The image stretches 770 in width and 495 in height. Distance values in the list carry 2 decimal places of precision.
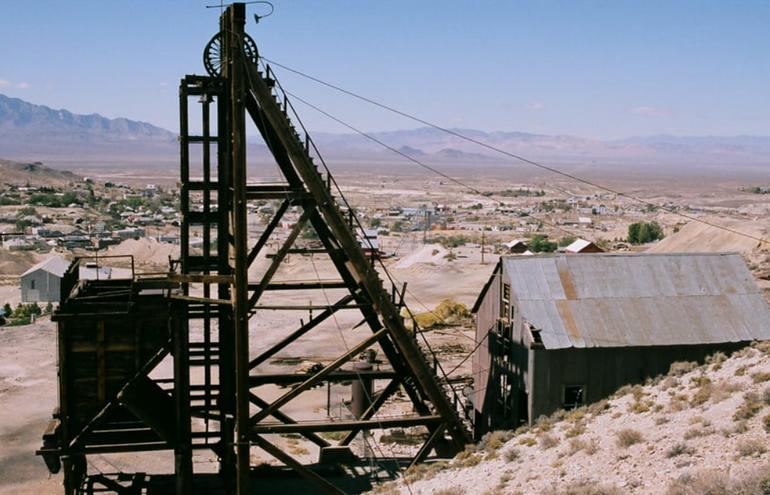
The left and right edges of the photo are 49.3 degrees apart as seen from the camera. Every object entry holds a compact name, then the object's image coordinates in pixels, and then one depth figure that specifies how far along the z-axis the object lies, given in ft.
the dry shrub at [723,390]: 49.34
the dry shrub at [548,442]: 50.49
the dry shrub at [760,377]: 50.42
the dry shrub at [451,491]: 46.63
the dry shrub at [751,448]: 39.39
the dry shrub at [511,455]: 50.37
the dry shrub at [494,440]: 56.08
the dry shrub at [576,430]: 50.80
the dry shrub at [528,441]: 52.54
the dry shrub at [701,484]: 34.76
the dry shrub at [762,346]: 58.92
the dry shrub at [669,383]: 55.31
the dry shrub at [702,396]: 49.85
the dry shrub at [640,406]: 51.72
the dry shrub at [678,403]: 49.80
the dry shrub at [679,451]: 41.98
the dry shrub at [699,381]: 53.45
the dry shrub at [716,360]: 57.72
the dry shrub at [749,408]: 44.45
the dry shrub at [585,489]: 39.04
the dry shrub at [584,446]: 46.23
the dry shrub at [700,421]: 44.97
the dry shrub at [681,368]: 59.30
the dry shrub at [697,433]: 43.74
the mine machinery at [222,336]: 54.85
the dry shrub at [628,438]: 45.70
